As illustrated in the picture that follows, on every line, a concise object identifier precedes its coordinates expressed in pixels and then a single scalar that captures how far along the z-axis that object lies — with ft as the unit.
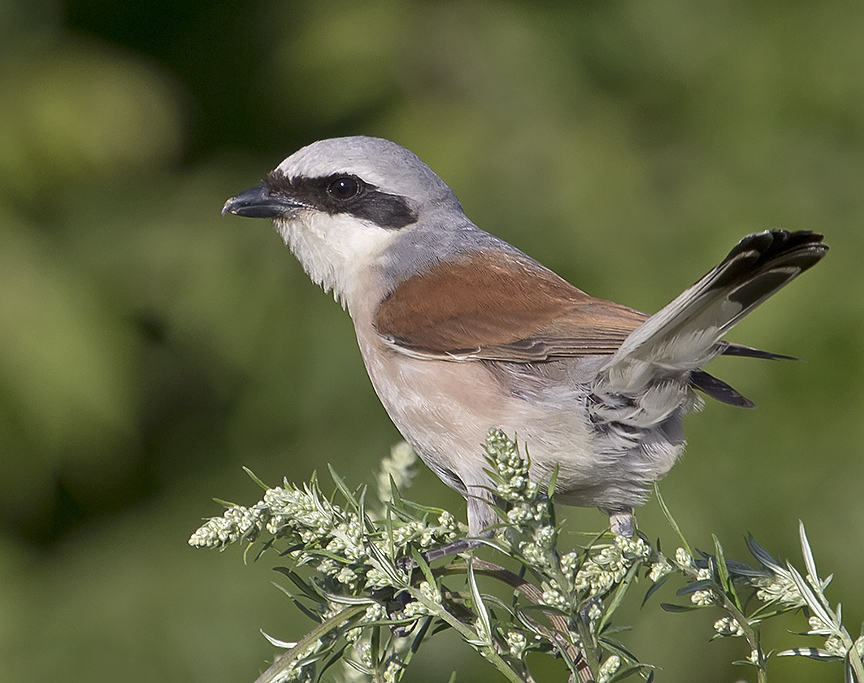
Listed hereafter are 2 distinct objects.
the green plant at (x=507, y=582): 8.65
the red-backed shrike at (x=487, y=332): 9.95
